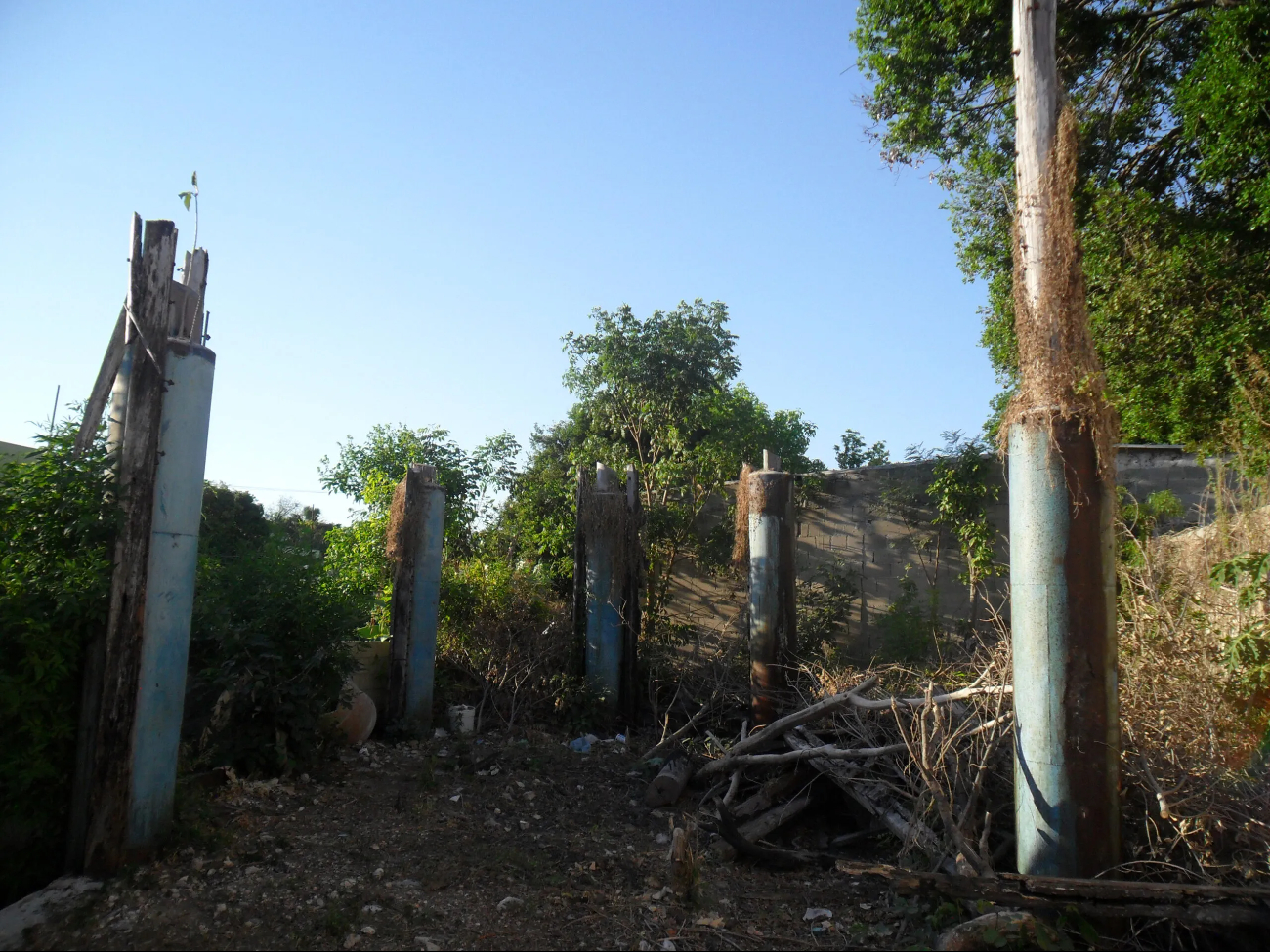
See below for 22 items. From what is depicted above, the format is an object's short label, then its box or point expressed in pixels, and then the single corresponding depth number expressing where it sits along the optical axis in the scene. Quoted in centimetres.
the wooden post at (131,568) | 489
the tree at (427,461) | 1349
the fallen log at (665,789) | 721
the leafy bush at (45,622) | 476
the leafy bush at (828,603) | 1177
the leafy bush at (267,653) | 661
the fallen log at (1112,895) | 397
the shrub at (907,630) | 1124
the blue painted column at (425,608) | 945
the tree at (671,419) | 1322
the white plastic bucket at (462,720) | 952
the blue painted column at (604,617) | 1018
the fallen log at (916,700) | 538
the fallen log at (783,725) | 638
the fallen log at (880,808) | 531
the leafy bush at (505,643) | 1012
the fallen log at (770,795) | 671
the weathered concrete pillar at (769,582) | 870
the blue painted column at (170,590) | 509
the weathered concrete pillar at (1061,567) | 441
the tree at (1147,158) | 819
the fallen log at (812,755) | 609
